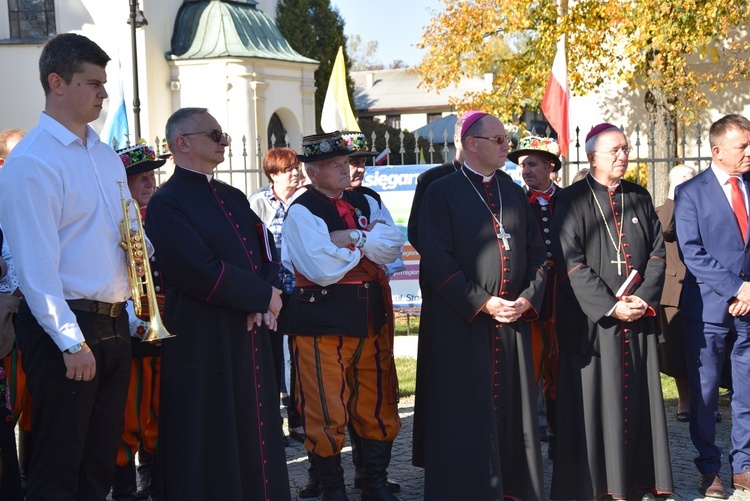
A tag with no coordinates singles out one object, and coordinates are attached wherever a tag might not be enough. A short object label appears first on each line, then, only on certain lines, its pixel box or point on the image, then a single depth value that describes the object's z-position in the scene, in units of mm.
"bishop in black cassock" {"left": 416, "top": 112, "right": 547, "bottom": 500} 4852
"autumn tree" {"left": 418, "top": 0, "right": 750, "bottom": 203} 15516
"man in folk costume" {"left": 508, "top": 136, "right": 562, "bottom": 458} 5785
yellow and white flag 10109
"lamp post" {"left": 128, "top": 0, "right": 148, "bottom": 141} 14789
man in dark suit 5344
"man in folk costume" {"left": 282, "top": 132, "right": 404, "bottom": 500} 5074
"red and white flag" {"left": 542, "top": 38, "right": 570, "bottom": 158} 9625
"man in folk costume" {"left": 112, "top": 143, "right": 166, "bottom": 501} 5051
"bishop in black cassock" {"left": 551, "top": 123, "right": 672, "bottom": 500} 5133
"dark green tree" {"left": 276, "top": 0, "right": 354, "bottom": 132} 31875
